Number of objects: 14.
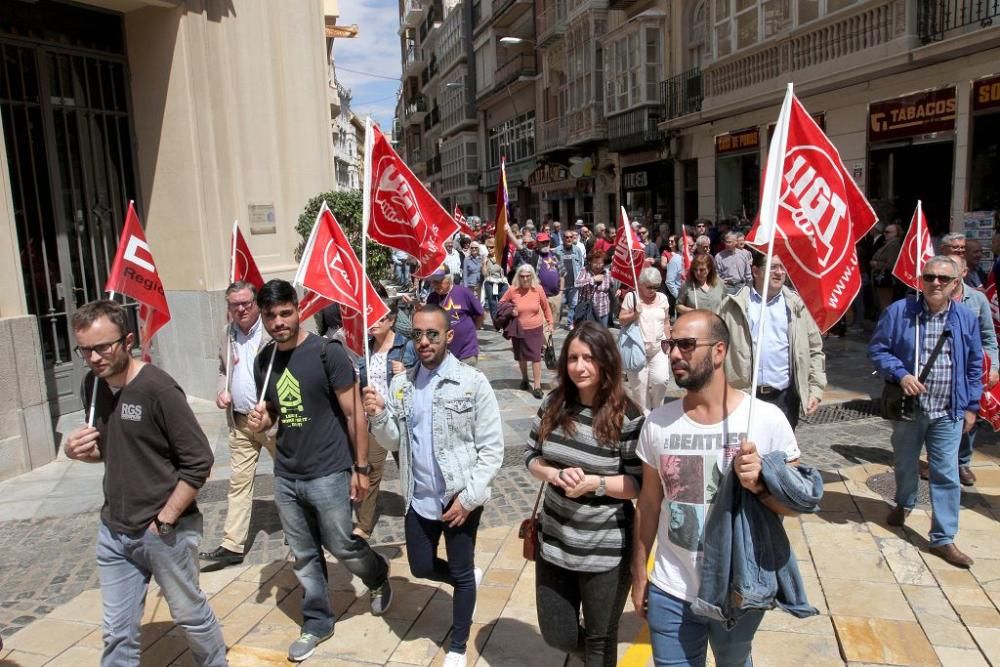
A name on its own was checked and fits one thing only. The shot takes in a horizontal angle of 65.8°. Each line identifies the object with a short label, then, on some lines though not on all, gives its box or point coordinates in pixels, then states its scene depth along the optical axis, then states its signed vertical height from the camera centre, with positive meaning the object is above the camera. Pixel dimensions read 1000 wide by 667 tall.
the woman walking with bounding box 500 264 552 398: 9.18 -0.95
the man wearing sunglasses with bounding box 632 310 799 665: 2.57 -0.79
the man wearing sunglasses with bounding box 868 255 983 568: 4.66 -0.99
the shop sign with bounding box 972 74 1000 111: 11.93 +1.88
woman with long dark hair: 2.96 -0.96
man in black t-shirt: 3.82 -1.01
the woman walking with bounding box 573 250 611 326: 8.97 -0.64
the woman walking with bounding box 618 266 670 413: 6.44 -0.86
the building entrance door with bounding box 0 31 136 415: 8.12 +0.89
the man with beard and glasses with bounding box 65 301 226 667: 3.20 -0.94
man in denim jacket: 3.52 -0.98
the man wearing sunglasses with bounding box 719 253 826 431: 5.10 -0.84
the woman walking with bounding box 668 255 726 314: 7.00 -0.56
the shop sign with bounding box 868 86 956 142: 12.97 +1.81
